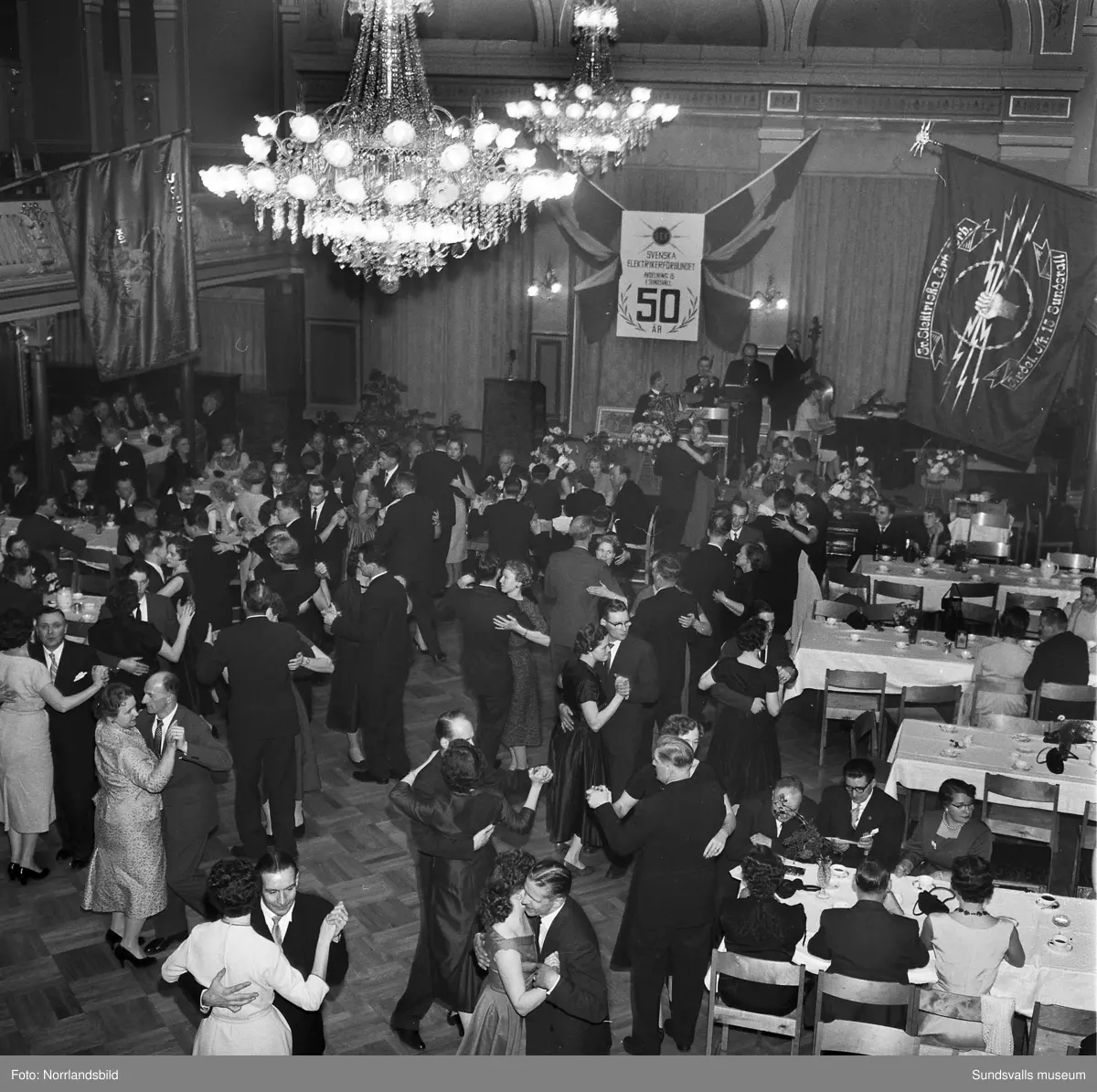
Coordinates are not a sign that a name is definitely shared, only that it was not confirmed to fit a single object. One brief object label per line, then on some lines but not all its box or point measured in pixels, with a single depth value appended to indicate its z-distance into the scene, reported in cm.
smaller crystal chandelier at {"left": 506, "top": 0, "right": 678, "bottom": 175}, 1056
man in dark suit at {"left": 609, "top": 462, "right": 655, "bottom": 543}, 1021
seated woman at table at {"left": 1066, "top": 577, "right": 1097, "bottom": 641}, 804
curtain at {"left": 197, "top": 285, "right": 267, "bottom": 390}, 1766
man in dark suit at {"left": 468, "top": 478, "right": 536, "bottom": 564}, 879
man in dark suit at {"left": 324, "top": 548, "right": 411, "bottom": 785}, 684
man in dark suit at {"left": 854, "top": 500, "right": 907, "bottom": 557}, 990
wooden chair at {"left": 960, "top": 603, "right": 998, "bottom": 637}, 859
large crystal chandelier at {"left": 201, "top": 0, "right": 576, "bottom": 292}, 644
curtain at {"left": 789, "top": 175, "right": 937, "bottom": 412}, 1498
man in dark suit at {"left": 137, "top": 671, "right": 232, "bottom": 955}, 530
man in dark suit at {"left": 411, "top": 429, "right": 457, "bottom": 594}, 973
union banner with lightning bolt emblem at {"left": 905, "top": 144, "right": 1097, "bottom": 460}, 1130
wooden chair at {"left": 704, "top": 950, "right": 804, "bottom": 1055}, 448
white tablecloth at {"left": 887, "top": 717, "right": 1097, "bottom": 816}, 624
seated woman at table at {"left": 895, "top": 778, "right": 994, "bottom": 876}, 549
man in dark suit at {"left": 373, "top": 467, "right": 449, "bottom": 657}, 841
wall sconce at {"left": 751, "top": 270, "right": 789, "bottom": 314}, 1526
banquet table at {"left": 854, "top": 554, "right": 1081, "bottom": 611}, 919
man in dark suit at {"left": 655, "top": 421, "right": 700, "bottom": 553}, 1029
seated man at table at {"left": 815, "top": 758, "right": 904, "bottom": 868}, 558
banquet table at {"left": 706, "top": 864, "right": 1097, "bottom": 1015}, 470
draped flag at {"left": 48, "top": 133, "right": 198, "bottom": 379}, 1025
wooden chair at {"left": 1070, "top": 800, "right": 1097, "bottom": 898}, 616
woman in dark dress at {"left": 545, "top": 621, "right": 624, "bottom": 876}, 597
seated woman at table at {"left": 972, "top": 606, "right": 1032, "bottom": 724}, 727
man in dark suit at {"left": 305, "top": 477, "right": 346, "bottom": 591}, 844
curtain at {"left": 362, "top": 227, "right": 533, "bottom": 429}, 1627
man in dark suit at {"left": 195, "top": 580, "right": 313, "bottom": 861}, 595
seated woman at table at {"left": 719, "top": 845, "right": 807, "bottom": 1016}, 454
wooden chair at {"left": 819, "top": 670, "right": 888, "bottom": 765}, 747
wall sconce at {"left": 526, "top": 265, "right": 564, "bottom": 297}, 1590
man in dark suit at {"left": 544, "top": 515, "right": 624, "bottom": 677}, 731
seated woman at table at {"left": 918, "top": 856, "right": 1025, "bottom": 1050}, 454
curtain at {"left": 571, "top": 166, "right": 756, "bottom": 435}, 1534
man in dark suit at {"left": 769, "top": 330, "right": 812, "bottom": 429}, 1467
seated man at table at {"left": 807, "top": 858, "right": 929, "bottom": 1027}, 447
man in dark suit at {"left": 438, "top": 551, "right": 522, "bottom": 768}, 657
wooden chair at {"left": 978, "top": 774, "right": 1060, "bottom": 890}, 602
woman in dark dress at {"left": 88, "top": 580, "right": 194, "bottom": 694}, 639
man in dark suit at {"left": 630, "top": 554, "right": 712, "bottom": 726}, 676
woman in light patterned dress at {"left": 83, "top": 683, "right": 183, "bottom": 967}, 520
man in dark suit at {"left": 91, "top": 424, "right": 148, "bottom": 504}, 1033
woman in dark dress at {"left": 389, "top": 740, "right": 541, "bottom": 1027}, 461
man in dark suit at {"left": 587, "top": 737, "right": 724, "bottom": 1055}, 471
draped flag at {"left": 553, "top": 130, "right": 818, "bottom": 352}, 1475
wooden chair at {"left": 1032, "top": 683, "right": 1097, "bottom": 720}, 710
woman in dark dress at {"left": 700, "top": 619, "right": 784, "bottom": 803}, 608
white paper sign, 1513
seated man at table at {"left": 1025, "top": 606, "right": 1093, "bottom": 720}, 728
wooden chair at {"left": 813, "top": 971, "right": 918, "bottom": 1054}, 430
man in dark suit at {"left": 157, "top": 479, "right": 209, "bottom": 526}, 859
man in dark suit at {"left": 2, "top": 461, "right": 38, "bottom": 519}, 911
